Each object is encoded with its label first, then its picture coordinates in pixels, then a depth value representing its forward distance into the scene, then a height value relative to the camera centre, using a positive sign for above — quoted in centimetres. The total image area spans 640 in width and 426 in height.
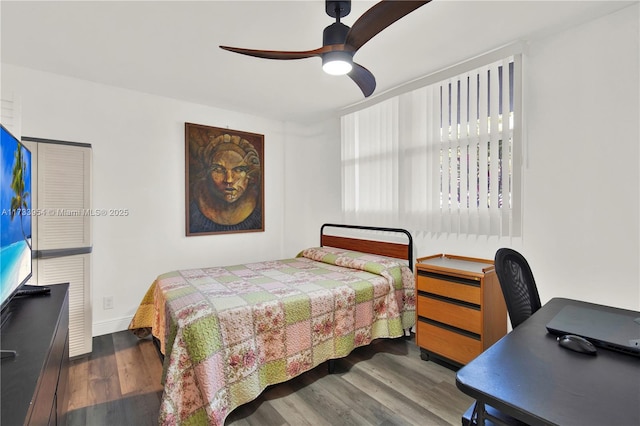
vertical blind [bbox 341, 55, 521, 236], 232 +52
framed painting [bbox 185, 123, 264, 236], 347 +40
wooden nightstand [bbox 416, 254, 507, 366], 214 -75
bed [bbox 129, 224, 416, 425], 166 -75
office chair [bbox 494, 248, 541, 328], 131 -35
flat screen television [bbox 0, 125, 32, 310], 122 -1
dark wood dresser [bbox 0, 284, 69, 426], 82 -50
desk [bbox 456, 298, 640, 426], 71 -48
